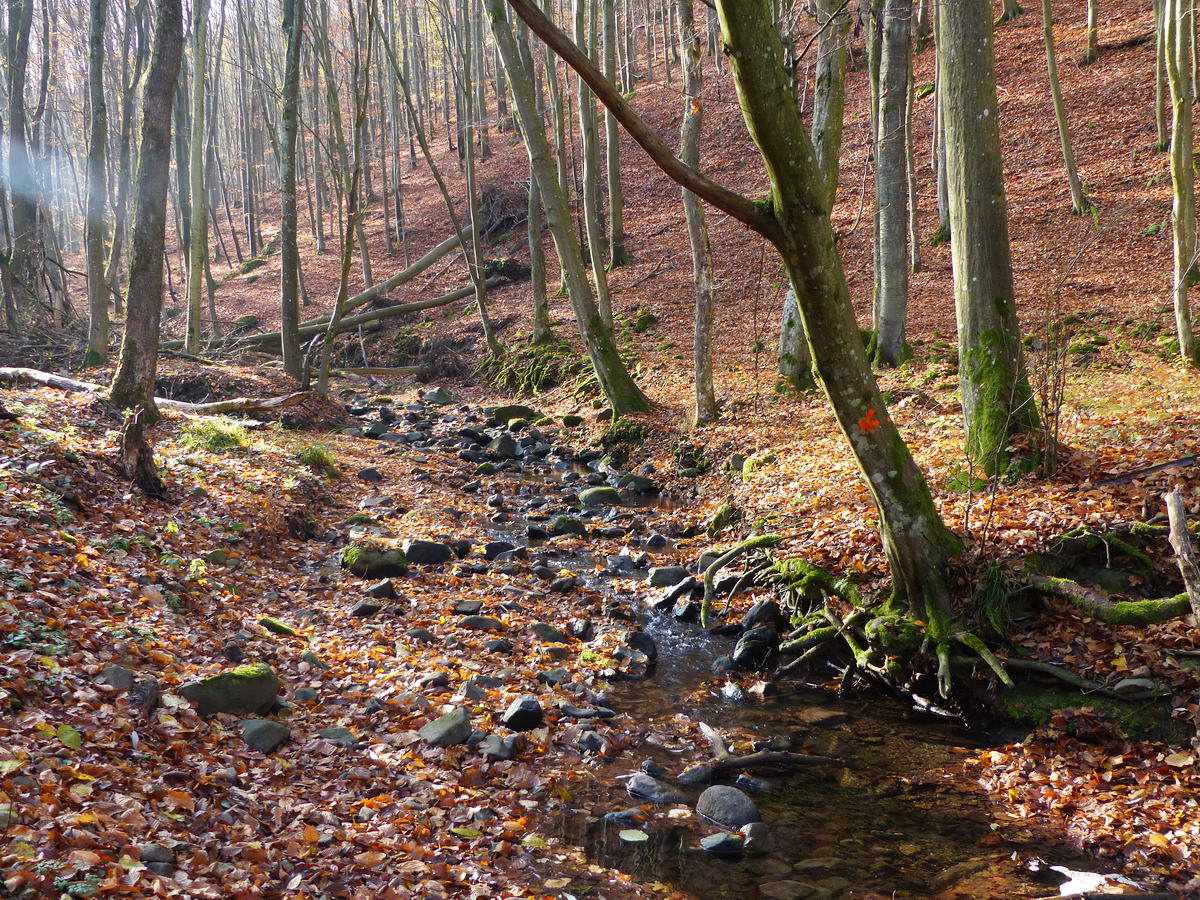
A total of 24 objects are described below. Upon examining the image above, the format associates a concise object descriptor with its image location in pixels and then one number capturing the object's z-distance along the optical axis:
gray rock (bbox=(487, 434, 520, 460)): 14.44
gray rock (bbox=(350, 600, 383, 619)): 7.43
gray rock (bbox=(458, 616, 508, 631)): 7.44
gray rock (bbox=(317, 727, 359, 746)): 5.07
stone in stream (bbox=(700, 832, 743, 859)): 4.45
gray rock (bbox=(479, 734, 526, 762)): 5.25
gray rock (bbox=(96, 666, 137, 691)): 4.54
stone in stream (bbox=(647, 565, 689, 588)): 8.71
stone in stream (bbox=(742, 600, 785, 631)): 7.38
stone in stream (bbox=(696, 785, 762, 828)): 4.75
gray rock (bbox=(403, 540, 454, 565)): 9.12
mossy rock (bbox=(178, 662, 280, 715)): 4.86
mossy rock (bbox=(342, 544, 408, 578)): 8.52
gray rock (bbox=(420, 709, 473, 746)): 5.25
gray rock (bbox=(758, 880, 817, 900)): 4.13
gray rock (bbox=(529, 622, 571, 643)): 7.38
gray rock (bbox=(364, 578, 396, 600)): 7.93
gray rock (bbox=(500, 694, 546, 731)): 5.72
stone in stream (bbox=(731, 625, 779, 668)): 7.01
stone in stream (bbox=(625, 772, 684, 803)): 5.01
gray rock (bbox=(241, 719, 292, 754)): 4.71
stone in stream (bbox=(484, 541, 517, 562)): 9.58
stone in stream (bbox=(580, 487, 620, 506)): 11.73
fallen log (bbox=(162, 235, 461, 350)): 20.72
